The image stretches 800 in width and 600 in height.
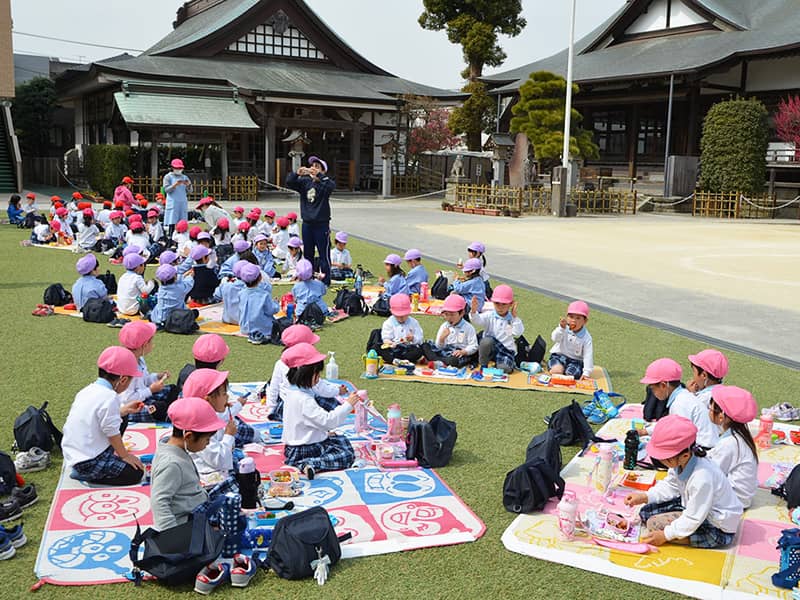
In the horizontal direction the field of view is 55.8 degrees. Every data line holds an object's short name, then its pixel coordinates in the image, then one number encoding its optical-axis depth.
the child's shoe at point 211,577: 3.83
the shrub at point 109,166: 27.55
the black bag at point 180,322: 9.31
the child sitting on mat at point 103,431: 4.86
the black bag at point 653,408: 6.30
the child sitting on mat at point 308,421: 5.27
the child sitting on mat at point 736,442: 4.72
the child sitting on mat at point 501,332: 7.95
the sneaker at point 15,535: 4.18
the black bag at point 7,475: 4.73
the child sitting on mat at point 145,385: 5.76
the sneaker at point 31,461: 5.22
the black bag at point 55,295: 10.40
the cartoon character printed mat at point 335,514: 4.10
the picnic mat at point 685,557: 4.04
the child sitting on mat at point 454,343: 7.96
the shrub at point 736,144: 27.70
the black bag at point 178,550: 3.86
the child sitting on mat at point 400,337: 8.06
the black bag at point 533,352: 8.20
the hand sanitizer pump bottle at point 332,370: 7.37
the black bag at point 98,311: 9.70
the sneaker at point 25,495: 4.67
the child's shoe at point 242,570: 3.89
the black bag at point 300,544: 3.97
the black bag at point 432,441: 5.50
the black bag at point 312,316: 9.71
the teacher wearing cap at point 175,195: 16.92
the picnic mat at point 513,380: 7.46
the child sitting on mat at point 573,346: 7.57
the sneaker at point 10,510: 4.49
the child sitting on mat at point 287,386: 5.52
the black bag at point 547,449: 5.20
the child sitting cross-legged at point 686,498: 4.23
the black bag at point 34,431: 5.37
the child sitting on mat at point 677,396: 5.30
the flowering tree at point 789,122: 26.31
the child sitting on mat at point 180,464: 4.05
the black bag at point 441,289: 12.02
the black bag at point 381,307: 10.63
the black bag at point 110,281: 11.52
